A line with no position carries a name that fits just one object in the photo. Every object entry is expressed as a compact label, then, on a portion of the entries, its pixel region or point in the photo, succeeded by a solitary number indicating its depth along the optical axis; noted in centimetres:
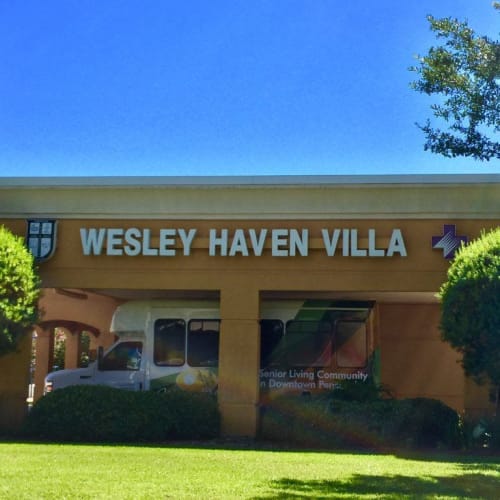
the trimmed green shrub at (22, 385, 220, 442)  1470
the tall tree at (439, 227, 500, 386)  1289
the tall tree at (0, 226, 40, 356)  1463
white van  1820
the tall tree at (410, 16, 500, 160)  1099
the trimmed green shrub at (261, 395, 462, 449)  1458
